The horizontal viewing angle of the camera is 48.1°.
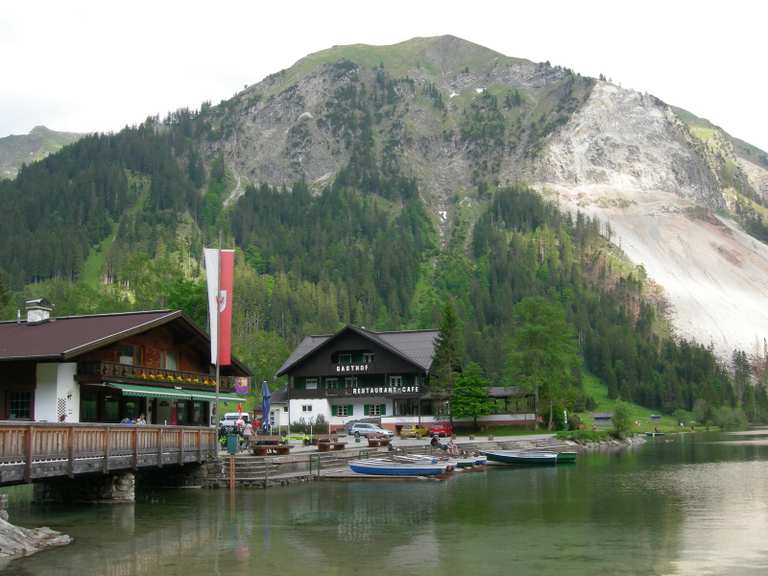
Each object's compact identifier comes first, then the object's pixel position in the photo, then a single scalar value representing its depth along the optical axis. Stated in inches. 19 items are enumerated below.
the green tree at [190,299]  3479.3
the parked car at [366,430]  2874.0
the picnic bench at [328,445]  2158.0
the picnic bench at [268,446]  1905.8
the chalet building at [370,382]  3590.1
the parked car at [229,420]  2794.8
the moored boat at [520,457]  2381.9
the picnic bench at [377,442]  2361.0
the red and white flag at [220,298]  1750.7
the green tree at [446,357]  3427.7
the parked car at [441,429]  3133.9
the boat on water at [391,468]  1969.7
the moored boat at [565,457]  2492.6
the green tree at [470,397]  3353.8
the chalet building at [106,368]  1691.7
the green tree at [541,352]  3563.0
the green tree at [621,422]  3858.3
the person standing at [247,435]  2174.0
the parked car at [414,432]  3110.2
